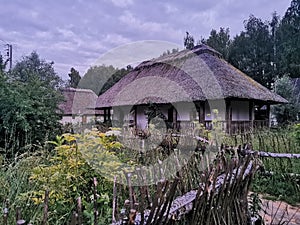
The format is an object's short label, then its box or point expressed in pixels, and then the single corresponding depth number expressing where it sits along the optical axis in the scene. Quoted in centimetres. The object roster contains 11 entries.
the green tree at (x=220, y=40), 3169
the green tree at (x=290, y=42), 2472
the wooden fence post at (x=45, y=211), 111
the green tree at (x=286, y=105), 1992
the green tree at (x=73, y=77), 4834
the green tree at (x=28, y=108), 666
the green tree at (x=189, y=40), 3350
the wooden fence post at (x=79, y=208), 113
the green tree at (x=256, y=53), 2875
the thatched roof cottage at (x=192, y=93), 1345
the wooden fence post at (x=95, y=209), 129
